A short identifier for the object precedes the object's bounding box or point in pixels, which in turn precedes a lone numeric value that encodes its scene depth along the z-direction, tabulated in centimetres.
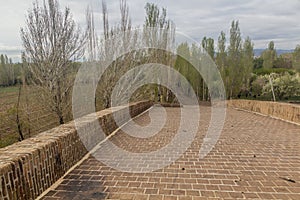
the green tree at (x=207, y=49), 2059
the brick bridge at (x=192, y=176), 221
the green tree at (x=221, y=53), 2008
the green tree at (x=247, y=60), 2038
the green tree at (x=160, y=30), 1400
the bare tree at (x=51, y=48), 735
